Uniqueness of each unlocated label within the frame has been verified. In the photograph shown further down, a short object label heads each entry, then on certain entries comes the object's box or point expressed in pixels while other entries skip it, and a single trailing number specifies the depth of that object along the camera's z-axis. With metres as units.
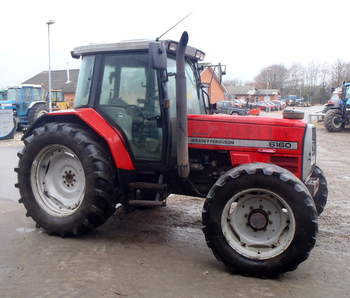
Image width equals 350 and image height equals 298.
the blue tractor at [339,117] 20.16
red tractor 3.80
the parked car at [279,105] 46.59
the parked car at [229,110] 24.88
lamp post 20.29
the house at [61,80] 42.47
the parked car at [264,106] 43.08
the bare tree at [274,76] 80.75
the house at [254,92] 68.75
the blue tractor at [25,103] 19.52
